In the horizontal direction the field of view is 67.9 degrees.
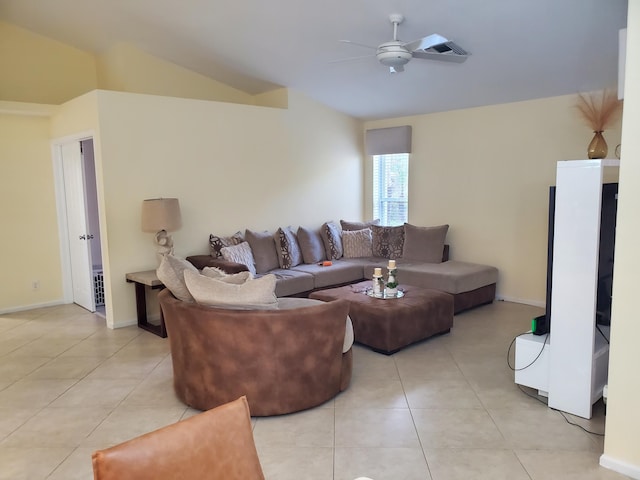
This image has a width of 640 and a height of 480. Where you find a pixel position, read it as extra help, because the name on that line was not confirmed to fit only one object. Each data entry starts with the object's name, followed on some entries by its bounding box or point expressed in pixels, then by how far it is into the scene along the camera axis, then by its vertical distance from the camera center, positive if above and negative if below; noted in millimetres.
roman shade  6750 +719
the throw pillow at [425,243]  6109 -702
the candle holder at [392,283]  4516 -885
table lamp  4797 -211
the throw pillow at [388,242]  6438 -708
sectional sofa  5340 -846
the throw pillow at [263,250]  5709 -705
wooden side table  4699 -1042
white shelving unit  2793 -642
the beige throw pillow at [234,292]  2926 -616
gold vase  3148 +243
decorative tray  4466 -999
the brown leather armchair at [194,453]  1093 -631
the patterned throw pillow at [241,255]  5285 -698
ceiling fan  3539 +1082
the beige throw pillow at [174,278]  3141 -555
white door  5574 -364
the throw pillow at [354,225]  6828 -498
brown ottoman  4094 -1137
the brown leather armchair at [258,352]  2883 -1007
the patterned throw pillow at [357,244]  6570 -739
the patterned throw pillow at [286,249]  5922 -714
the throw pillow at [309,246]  6211 -726
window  7035 +24
